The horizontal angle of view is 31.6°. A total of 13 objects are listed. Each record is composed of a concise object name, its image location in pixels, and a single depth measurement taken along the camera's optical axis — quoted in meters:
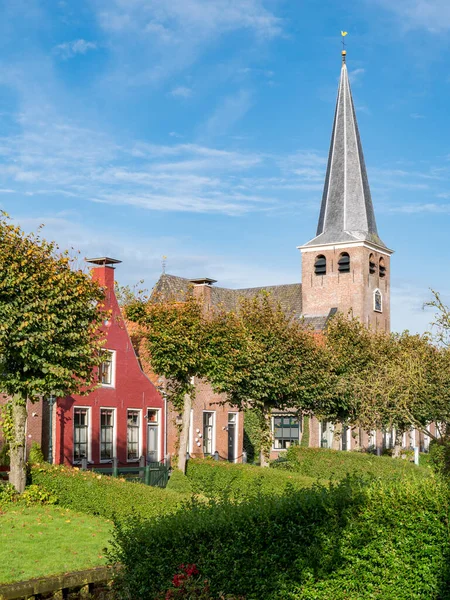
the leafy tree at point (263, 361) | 29.23
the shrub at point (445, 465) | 11.80
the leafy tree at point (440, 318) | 19.62
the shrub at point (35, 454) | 26.60
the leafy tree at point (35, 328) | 19.58
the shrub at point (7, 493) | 18.78
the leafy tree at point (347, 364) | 33.78
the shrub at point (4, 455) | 25.16
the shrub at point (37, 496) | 19.09
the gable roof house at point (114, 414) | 28.92
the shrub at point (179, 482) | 24.80
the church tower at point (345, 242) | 56.56
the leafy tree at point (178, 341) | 27.48
